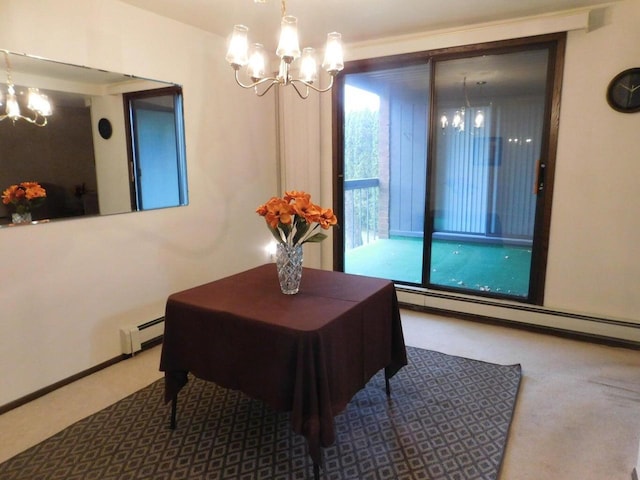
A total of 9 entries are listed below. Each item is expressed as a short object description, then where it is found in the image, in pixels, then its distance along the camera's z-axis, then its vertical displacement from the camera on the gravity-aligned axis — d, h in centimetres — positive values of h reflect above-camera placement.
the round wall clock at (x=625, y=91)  288 +64
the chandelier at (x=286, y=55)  190 +64
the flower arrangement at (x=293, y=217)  199 -18
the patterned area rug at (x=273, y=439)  185 -130
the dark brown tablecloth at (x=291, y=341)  163 -72
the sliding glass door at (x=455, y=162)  335 +18
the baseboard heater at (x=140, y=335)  294 -114
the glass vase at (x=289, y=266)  207 -44
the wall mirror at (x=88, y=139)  228 +28
